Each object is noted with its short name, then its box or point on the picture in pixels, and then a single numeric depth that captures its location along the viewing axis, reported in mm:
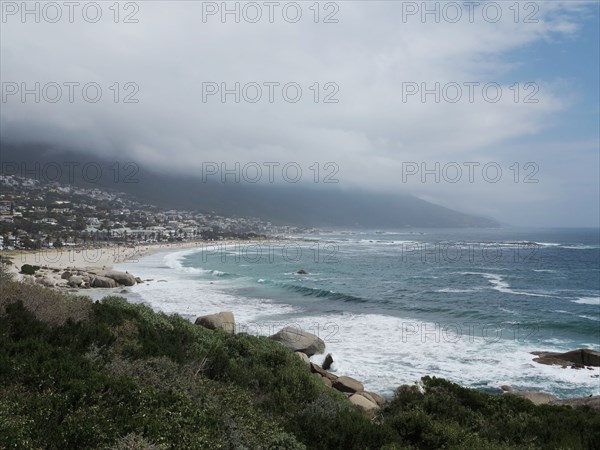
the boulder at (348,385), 15828
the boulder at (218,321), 20422
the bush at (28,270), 43944
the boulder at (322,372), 17253
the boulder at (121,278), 42156
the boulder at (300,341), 20453
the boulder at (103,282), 40688
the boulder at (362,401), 13498
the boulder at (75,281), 40125
